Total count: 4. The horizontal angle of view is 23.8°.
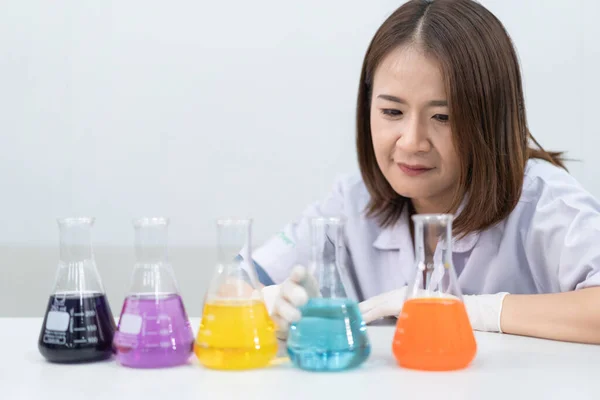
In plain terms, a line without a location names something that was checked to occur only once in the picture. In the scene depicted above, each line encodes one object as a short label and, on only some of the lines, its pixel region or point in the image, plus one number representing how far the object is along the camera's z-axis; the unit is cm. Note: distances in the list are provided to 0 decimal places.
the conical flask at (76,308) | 138
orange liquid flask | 134
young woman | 173
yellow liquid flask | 134
